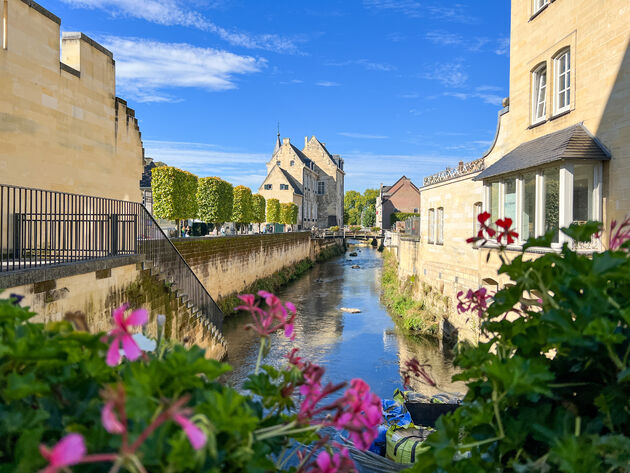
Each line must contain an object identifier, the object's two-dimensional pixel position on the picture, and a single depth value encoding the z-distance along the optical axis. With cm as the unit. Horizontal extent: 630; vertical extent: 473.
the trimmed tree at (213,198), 3053
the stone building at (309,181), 6291
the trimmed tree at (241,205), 3747
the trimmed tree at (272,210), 5119
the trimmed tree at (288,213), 5469
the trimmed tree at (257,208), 4125
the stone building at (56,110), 964
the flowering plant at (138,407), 102
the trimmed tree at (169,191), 2273
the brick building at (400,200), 7325
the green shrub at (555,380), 155
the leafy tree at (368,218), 9675
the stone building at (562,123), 880
